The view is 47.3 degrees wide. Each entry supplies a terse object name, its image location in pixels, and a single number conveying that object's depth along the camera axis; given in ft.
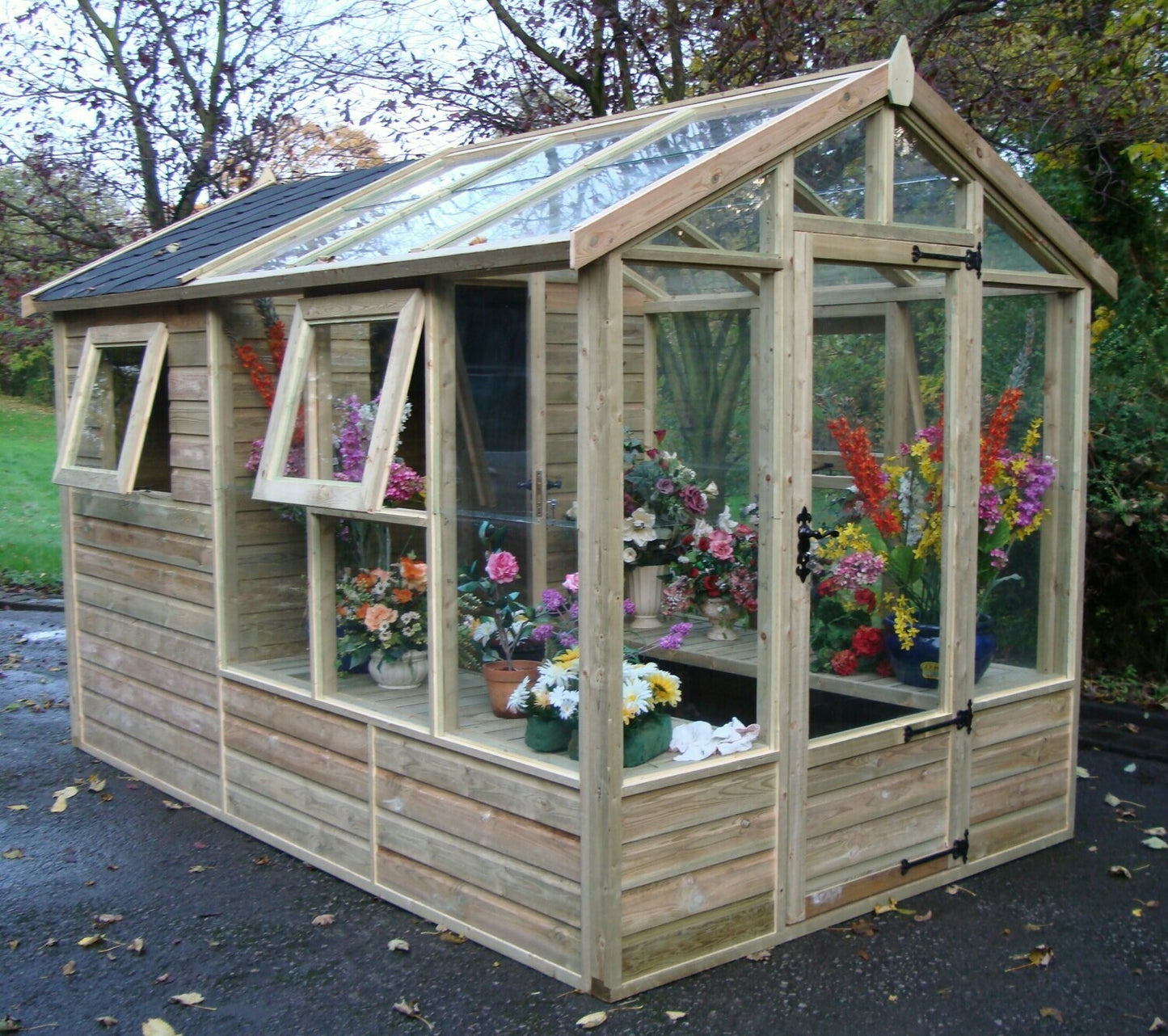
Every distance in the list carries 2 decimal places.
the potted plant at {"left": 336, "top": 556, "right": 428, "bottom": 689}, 16.16
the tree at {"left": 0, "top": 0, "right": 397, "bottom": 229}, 35.29
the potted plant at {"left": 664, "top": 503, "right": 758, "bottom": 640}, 15.43
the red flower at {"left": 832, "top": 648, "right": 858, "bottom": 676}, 15.18
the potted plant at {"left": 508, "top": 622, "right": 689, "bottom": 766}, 13.42
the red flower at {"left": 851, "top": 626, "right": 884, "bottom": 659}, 15.57
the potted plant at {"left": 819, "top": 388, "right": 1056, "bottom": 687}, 15.78
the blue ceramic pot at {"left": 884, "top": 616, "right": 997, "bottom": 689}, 15.90
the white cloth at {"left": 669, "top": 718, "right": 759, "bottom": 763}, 13.76
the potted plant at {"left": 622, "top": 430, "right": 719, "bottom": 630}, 16.72
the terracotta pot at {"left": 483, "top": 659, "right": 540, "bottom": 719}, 14.98
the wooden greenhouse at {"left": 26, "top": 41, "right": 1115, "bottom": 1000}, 13.41
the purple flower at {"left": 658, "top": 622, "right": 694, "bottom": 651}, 14.87
